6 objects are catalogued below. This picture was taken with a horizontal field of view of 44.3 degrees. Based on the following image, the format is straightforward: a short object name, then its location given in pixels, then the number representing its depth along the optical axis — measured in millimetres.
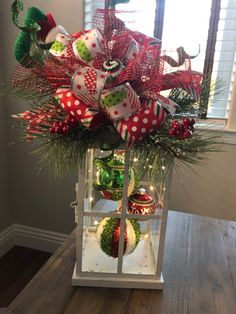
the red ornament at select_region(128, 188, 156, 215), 714
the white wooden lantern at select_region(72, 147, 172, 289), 674
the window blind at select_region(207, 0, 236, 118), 1358
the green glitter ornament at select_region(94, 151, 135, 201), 682
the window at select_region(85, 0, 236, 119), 1375
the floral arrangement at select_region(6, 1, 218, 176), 544
